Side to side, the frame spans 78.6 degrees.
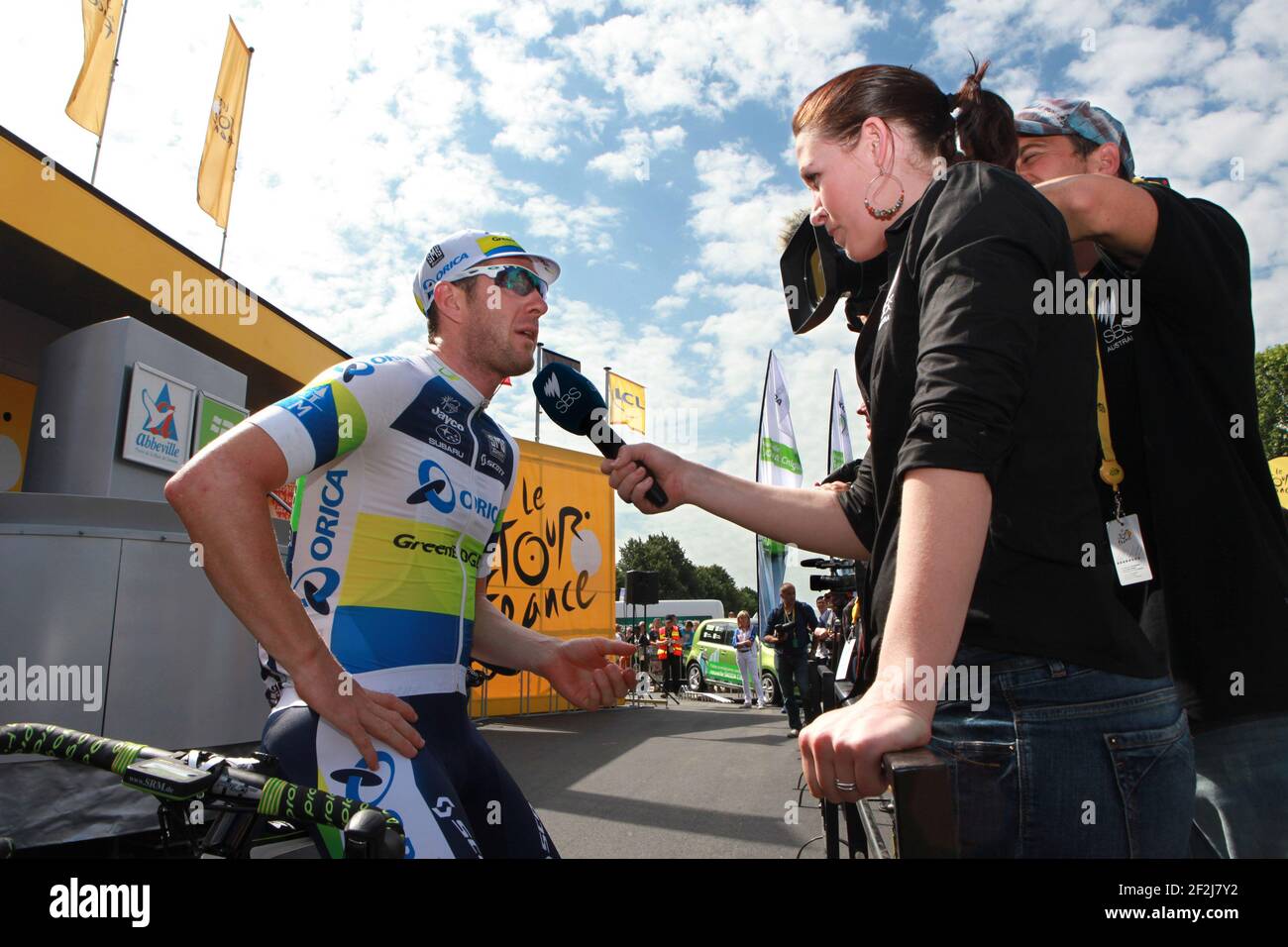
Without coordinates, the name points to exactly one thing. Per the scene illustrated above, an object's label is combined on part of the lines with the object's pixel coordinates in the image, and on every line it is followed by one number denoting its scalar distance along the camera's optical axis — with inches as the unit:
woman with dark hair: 37.4
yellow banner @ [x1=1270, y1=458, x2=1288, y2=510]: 351.6
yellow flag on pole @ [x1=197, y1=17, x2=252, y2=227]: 523.5
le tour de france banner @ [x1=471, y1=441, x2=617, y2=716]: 575.8
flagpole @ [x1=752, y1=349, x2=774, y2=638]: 630.2
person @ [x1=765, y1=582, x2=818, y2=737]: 462.0
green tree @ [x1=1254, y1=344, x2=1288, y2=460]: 1370.6
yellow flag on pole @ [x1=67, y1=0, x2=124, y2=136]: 425.7
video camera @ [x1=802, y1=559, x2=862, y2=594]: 249.1
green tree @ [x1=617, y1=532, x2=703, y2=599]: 3740.2
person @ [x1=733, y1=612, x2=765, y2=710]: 737.0
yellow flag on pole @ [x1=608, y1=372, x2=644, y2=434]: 1101.7
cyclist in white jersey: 67.8
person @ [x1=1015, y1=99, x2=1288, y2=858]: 55.6
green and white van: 836.2
